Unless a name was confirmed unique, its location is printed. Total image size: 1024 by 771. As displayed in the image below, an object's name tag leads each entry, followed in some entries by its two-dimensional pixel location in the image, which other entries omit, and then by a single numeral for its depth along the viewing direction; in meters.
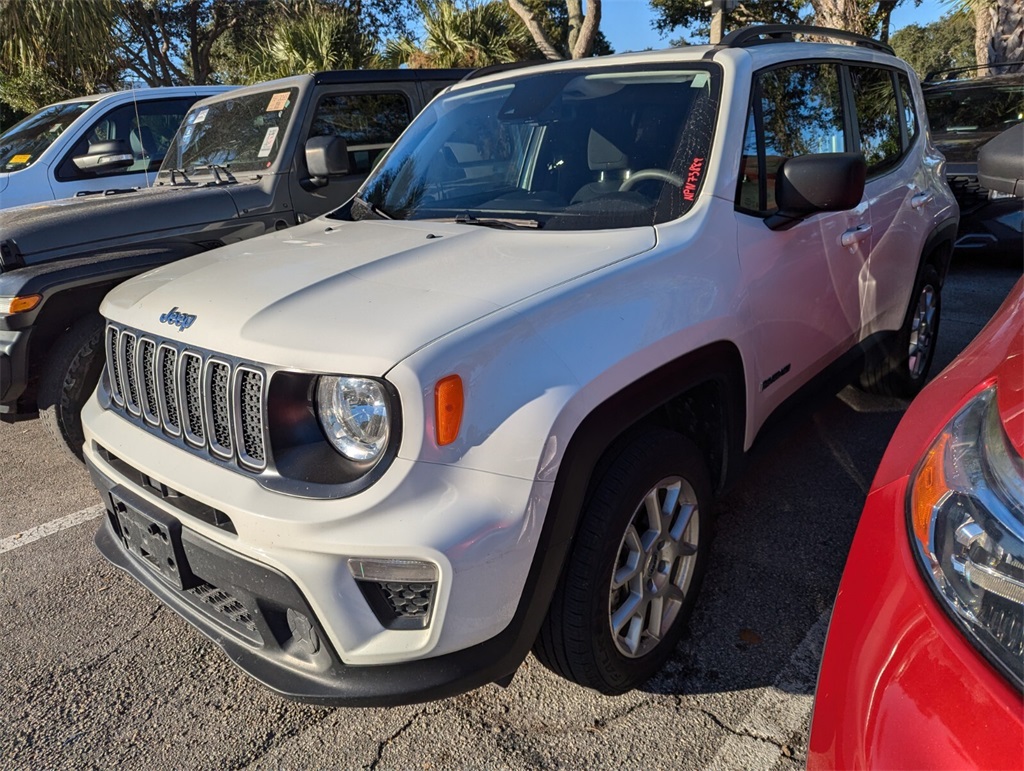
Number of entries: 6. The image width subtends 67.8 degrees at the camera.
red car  1.02
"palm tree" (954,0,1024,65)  12.70
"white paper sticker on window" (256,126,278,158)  4.84
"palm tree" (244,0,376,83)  13.72
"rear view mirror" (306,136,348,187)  4.09
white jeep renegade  1.69
